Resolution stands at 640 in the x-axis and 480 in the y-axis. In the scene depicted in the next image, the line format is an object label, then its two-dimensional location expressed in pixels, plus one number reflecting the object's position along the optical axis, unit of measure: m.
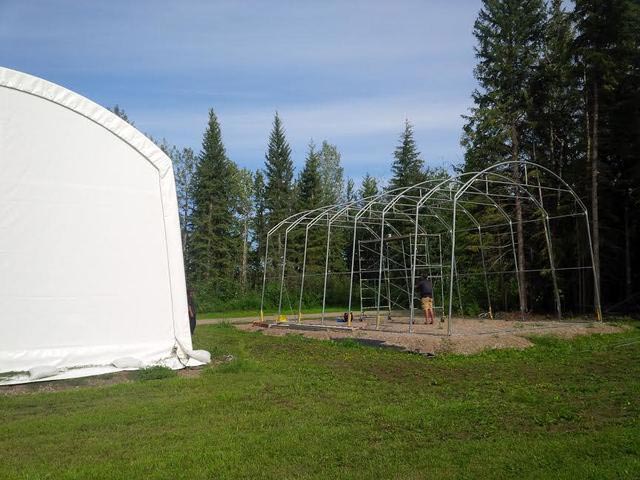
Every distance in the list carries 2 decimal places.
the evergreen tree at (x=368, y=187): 43.91
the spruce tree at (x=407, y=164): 38.34
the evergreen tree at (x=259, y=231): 46.53
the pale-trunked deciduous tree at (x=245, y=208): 46.22
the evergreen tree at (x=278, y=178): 45.56
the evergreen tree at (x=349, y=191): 56.76
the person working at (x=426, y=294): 17.06
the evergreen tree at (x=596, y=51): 18.55
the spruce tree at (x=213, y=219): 42.41
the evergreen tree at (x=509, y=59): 23.81
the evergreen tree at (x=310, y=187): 44.09
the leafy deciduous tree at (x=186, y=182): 45.41
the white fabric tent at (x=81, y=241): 9.69
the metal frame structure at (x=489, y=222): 18.11
